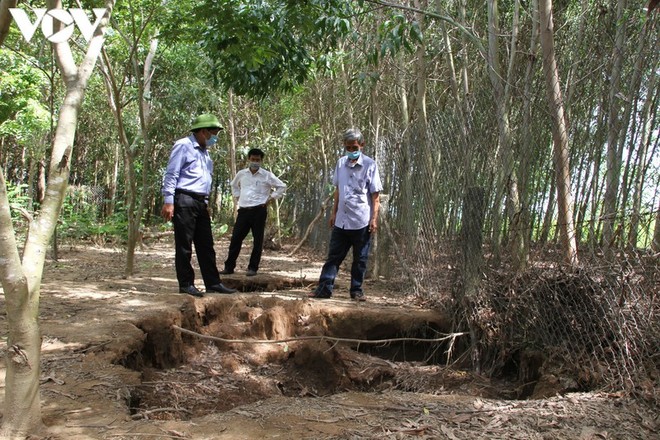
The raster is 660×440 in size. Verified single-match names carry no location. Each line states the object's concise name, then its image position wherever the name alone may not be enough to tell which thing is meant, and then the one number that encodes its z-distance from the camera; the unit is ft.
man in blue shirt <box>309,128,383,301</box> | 16.67
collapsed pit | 12.54
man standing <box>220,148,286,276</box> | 20.98
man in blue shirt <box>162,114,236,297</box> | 15.64
